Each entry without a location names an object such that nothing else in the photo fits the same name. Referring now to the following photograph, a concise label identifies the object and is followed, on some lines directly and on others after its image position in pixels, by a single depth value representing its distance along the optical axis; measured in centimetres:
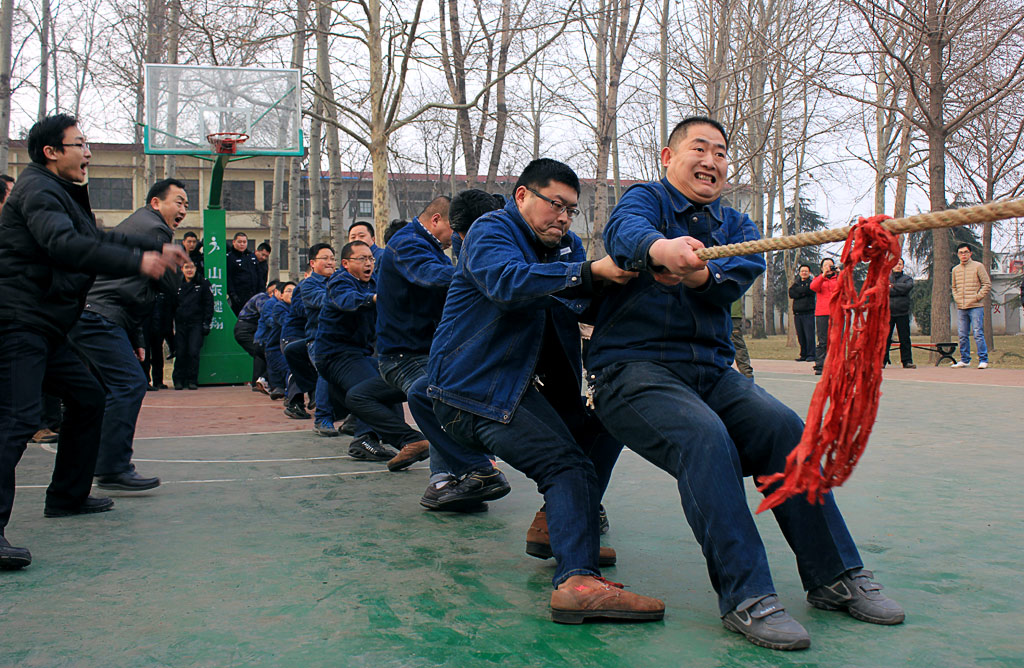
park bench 1585
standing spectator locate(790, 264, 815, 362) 1664
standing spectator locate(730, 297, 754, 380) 1227
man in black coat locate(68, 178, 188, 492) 515
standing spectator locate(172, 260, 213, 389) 1350
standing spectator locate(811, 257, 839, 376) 1480
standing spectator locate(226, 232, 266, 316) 1497
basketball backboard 1445
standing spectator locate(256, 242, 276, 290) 1558
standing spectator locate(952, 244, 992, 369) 1391
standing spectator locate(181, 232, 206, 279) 1379
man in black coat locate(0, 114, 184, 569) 391
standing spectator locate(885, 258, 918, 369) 1494
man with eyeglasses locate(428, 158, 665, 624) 308
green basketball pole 1398
